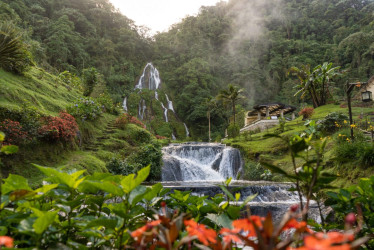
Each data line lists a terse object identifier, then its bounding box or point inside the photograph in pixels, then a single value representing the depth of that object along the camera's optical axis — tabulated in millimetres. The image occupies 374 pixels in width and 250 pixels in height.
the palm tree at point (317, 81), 20859
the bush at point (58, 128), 7051
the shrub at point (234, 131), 18453
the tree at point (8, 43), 6495
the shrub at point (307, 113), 19548
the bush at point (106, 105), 13120
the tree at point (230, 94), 22344
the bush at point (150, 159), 10342
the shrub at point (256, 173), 11281
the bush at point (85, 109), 9539
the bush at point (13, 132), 5707
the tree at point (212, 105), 31202
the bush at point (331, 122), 12836
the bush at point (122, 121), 12342
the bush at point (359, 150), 6680
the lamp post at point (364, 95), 7988
